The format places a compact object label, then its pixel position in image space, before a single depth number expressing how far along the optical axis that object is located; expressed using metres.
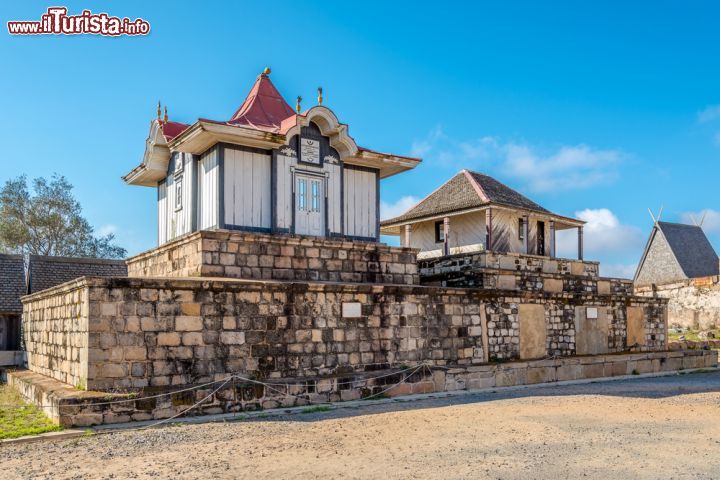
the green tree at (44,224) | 32.94
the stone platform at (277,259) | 12.72
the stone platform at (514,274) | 17.48
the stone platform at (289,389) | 9.83
